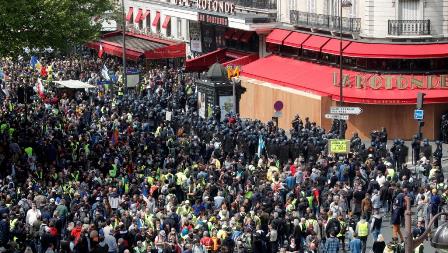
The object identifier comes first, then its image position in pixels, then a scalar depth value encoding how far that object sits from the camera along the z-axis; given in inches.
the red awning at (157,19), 3296.3
